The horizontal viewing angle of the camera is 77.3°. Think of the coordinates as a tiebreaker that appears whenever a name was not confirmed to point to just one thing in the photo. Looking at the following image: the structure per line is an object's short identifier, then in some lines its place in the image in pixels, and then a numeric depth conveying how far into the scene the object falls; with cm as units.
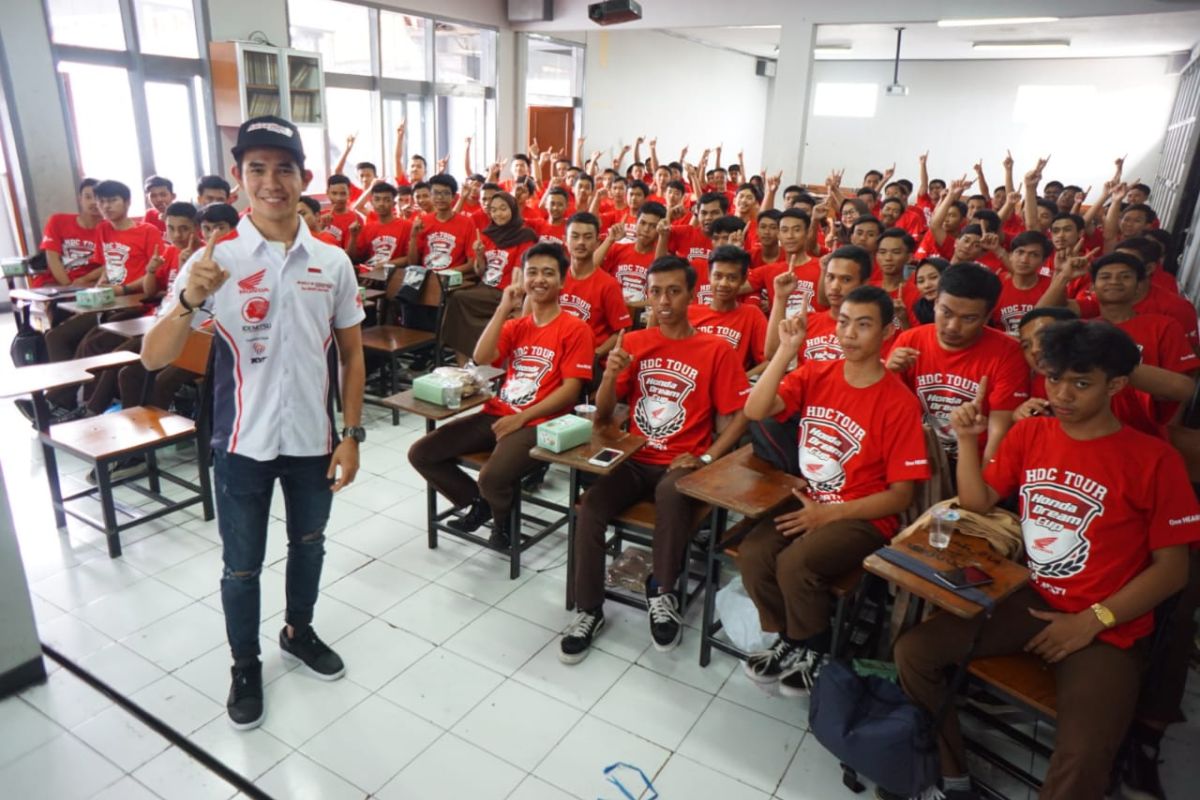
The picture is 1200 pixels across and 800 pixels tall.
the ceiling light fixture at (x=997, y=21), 755
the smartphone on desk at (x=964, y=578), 192
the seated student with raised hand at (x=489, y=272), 519
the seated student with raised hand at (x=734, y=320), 352
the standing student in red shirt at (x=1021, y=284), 388
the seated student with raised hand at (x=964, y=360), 275
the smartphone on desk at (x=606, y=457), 258
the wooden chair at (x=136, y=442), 306
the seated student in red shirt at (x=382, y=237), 593
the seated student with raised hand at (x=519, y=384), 317
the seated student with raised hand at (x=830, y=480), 238
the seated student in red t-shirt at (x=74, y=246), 490
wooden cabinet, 705
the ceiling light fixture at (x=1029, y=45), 1152
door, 1104
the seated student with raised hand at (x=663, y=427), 272
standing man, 201
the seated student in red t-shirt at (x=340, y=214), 597
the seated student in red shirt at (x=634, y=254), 497
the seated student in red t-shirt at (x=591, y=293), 426
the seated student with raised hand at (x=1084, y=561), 191
